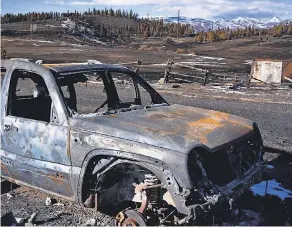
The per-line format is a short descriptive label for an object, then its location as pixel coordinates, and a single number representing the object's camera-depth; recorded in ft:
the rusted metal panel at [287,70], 73.20
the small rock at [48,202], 16.31
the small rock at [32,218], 14.75
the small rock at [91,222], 14.69
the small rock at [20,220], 14.61
